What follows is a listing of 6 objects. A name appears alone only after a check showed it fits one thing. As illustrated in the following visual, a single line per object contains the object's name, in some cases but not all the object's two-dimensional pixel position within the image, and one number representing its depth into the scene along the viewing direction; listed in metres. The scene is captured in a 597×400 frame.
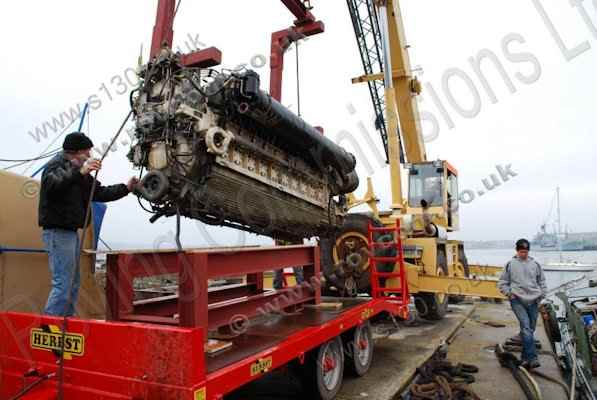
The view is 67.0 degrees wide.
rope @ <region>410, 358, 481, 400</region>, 4.70
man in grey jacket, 5.85
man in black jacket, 3.29
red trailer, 2.59
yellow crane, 7.36
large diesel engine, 3.60
